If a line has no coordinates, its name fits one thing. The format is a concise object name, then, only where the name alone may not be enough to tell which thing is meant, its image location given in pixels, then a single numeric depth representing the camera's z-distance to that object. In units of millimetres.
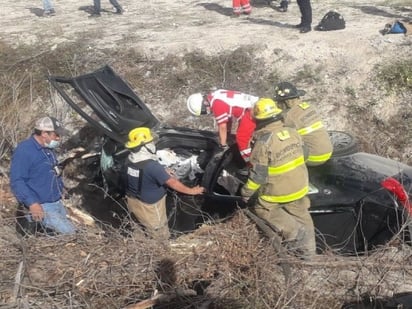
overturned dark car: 5402
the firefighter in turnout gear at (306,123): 6125
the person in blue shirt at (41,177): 6355
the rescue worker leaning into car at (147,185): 5930
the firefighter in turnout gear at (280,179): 5371
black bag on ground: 11227
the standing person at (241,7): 13041
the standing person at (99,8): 13820
